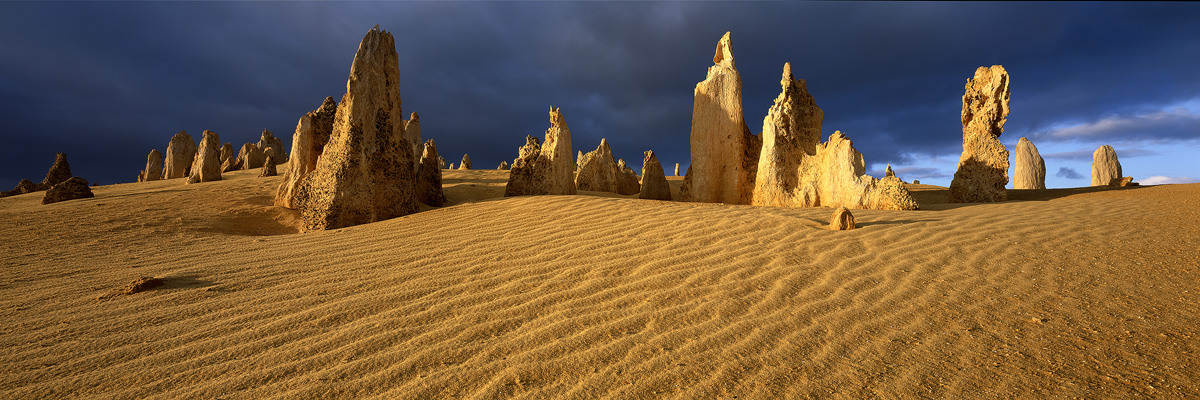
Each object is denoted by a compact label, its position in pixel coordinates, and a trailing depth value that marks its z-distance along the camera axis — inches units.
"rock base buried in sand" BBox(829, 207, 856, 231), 216.1
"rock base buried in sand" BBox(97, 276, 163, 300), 144.5
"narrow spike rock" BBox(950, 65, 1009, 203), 384.2
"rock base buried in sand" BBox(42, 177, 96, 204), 379.6
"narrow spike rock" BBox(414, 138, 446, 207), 373.7
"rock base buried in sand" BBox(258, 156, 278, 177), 714.9
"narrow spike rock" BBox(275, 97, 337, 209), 401.7
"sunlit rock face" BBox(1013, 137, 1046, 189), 660.1
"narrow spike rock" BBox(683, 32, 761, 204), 378.3
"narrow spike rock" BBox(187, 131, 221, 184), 659.4
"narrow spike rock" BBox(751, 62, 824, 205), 352.8
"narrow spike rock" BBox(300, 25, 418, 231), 287.9
